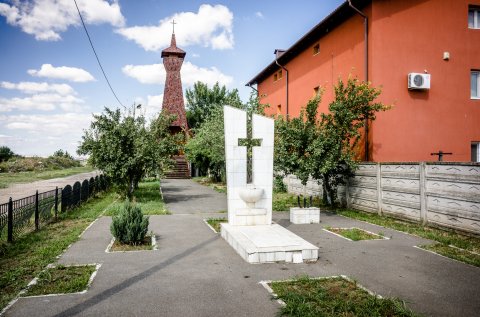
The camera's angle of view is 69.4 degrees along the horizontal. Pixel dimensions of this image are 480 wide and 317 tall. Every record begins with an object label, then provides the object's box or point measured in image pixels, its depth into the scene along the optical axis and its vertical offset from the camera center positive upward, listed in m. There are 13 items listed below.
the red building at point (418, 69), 13.46 +3.74
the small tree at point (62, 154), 69.04 +1.59
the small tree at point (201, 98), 50.53 +9.36
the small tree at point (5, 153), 58.36 +1.57
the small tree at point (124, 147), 14.50 +0.62
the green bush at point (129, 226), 7.62 -1.42
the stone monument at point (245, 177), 8.88 -0.41
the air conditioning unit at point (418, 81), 13.37 +3.11
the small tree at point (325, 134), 11.76 +0.93
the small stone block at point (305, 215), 10.47 -1.64
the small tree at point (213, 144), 23.00 +1.38
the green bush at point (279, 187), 20.00 -1.51
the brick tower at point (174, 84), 42.53 +9.52
